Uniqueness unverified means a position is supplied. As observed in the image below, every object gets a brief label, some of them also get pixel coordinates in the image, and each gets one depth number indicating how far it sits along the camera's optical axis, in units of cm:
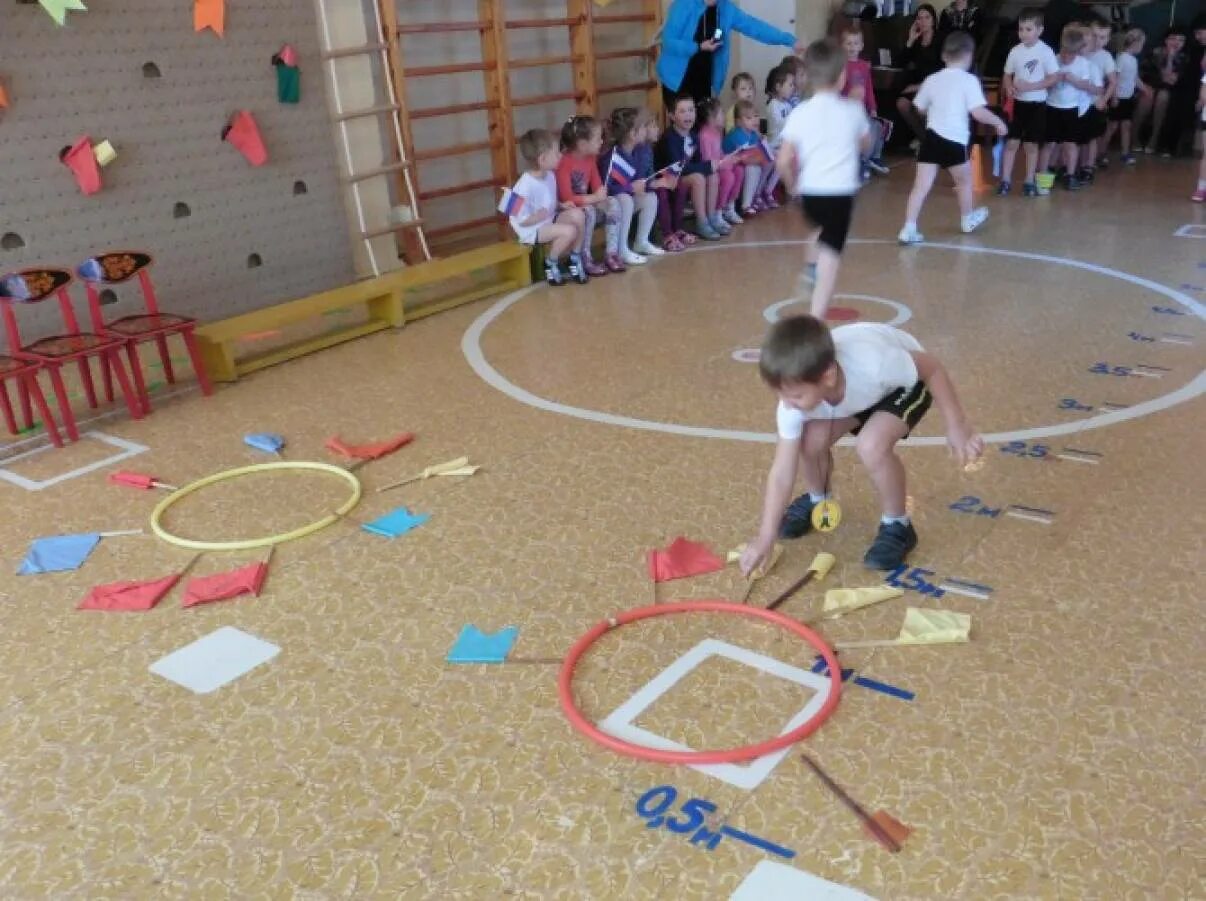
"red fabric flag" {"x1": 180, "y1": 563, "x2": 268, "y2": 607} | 298
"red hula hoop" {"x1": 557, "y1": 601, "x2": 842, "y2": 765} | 220
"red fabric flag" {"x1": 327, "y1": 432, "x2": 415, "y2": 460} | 393
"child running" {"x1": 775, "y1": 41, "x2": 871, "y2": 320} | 484
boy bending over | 246
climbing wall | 504
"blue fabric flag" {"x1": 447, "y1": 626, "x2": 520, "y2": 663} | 263
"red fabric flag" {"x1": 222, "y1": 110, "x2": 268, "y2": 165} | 575
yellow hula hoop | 327
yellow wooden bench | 489
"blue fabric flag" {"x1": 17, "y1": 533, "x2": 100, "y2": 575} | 323
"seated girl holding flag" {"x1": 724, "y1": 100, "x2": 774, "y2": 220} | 787
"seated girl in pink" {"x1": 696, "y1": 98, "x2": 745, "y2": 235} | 759
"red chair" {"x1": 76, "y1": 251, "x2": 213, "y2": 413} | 451
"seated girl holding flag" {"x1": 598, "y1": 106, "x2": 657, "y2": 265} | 682
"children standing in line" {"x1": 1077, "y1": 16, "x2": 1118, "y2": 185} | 845
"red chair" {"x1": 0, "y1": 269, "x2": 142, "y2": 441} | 418
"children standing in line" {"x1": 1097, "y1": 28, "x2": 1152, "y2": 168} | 924
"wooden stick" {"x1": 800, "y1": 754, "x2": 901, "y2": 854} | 197
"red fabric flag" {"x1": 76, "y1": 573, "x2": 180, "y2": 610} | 298
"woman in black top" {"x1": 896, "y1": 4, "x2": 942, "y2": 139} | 1012
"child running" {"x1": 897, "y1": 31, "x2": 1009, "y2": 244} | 676
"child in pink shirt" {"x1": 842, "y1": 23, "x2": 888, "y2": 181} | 888
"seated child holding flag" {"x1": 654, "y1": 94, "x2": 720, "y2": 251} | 730
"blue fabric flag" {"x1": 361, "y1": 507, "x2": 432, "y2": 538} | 332
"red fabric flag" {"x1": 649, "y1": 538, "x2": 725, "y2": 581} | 297
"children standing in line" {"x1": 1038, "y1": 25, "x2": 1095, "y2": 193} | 814
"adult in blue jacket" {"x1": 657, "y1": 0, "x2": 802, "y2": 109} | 771
